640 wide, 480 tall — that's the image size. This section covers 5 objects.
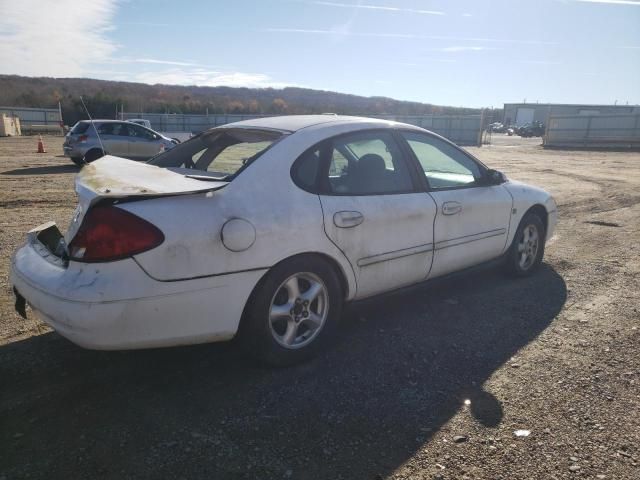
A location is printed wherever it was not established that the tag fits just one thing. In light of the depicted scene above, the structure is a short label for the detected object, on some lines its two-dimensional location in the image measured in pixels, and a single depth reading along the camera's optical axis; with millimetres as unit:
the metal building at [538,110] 69519
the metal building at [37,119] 39066
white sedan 2555
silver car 15422
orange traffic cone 21094
